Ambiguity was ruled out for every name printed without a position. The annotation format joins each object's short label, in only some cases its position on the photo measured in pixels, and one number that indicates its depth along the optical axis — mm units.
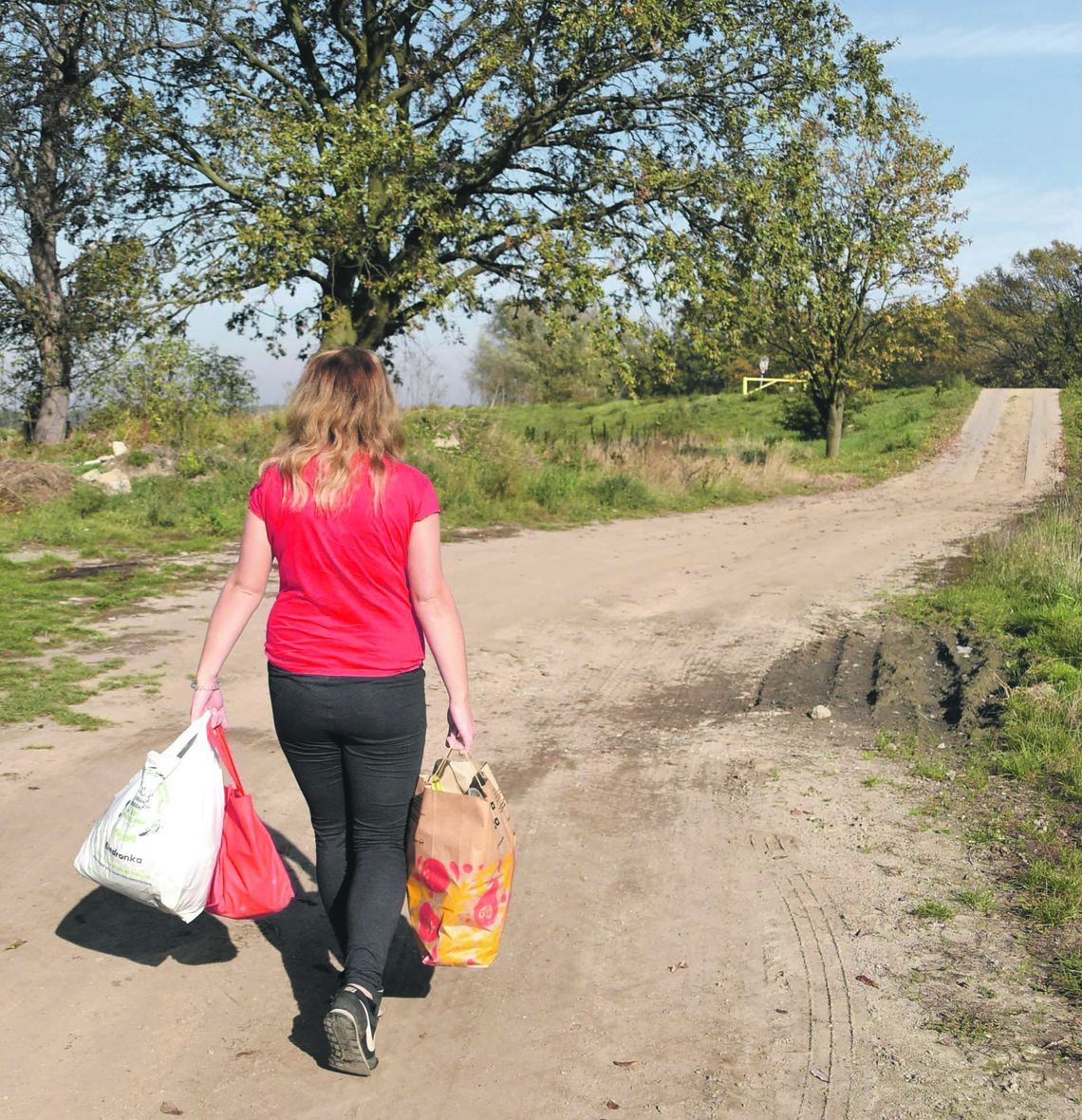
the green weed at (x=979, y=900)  4094
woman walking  3018
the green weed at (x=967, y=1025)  3242
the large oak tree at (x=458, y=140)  15961
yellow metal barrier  28859
